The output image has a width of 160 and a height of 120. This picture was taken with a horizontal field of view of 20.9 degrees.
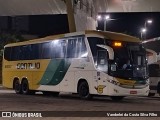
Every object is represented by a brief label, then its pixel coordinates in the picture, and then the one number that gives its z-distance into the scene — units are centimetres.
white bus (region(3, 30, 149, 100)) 1869
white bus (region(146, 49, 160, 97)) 2404
